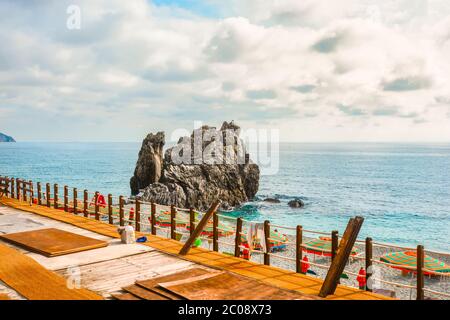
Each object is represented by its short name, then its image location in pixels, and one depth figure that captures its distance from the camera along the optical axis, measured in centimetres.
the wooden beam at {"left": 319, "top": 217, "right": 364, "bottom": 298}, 867
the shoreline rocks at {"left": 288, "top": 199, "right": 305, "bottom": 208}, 6861
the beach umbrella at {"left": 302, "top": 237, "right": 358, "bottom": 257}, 2847
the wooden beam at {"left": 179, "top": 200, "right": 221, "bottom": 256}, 1190
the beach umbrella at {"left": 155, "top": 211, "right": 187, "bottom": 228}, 3405
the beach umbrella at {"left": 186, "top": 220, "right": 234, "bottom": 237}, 3167
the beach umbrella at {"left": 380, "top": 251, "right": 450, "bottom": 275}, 2348
